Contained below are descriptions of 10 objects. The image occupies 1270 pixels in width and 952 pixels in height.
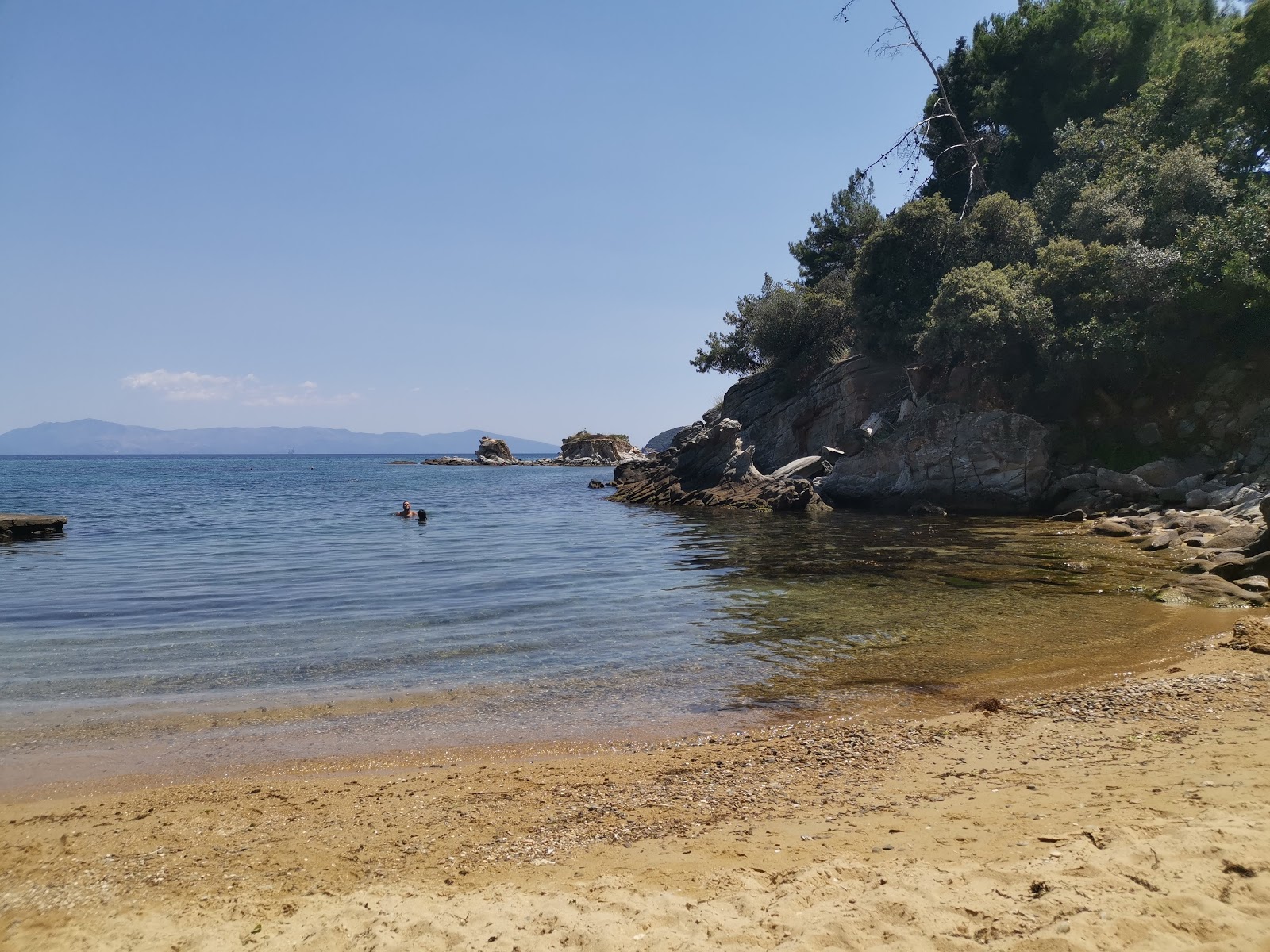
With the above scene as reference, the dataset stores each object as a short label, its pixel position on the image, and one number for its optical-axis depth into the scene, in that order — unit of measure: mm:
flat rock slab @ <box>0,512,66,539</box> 29062
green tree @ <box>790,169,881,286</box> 50688
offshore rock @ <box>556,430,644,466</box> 117812
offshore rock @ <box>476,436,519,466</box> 123562
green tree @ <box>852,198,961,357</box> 36875
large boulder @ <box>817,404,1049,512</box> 29016
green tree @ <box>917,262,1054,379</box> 29469
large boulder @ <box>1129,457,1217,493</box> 24609
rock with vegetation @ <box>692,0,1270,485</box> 25422
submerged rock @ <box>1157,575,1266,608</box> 12569
